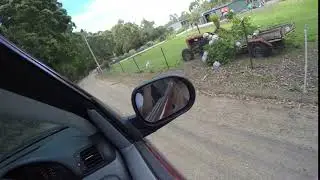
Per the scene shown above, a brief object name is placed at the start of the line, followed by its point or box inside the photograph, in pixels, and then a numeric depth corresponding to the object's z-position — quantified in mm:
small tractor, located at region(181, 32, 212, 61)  10349
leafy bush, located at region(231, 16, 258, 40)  8211
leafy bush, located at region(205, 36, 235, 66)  7997
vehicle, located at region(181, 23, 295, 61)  7336
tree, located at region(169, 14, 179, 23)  57316
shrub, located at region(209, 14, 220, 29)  13845
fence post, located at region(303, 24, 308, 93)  4652
